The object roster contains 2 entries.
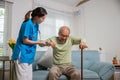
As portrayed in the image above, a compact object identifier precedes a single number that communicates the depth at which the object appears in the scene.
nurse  1.79
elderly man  2.60
